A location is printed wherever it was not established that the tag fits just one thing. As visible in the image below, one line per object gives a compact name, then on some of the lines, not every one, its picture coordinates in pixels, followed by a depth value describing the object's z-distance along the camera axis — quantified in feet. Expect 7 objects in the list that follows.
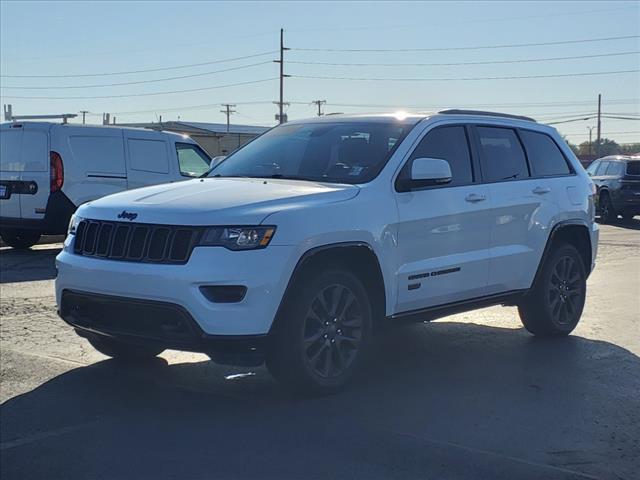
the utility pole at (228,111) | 349.00
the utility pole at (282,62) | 207.41
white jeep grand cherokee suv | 15.71
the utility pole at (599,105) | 246.37
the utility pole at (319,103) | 301.10
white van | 41.50
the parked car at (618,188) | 70.44
